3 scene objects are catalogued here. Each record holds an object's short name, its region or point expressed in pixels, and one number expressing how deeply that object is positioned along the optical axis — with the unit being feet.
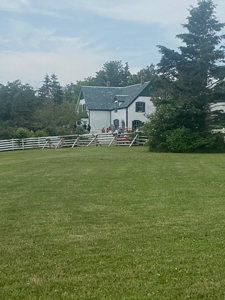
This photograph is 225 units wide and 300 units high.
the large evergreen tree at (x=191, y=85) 76.79
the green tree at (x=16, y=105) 144.46
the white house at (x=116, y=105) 157.28
